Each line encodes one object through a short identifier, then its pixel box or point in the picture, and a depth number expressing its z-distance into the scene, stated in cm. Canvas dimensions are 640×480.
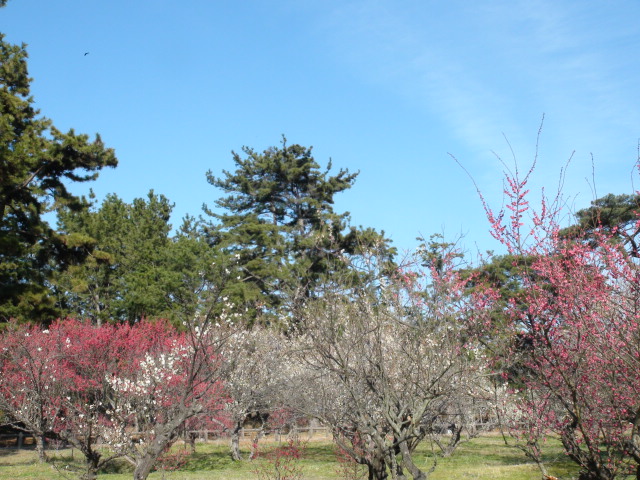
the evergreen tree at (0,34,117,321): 1658
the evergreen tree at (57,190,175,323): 3142
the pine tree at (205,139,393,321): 3328
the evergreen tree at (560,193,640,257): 1995
